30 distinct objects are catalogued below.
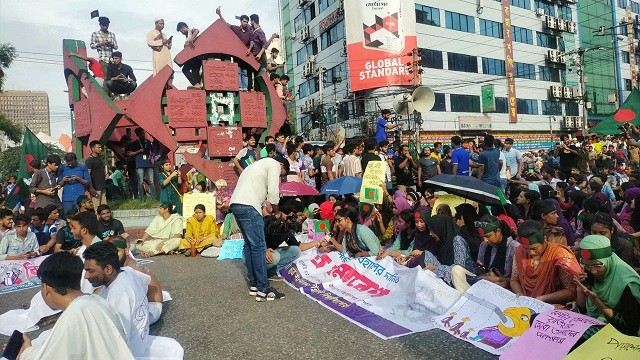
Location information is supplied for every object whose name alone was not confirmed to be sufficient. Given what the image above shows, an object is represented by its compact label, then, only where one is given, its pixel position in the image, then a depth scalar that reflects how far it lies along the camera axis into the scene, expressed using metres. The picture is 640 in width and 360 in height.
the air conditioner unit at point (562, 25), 42.75
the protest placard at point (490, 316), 4.06
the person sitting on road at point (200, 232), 9.58
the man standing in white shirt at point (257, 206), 5.78
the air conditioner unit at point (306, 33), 39.28
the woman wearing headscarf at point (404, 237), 6.69
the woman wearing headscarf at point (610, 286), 3.22
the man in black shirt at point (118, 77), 13.28
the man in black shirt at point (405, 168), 11.31
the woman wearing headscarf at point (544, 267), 4.13
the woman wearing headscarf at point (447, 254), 5.35
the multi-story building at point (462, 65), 34.06
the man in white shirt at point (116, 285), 3.80
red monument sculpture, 12.41
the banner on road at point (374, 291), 4.80
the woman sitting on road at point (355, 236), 6.66
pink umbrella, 10.08
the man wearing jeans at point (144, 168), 13.38
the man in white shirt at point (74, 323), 2.57
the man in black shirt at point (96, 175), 10.52
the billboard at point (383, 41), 30.75
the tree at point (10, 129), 31.63
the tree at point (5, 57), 27.30
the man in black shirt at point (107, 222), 8.01
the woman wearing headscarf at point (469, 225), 5.80
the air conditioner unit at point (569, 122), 42.56
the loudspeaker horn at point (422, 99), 20.97
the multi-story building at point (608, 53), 46.22
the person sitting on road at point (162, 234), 9.76
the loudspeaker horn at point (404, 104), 20.70
